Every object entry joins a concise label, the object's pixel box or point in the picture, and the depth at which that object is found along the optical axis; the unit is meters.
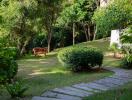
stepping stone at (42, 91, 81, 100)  5.42
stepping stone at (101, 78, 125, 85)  6.89
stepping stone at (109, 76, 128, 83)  7.10
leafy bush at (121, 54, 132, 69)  9.16
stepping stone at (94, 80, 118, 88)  6.64
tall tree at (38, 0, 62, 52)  13.41
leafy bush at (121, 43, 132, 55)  10.00
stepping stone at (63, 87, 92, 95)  5.82
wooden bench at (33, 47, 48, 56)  13.01
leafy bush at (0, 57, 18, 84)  4.64
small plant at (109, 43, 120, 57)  11.30
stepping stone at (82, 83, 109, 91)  6.32
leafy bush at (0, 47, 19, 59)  4.67
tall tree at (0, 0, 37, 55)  12.63
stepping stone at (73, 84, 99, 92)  6.11
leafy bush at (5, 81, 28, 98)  5.63
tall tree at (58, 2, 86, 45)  16.37
